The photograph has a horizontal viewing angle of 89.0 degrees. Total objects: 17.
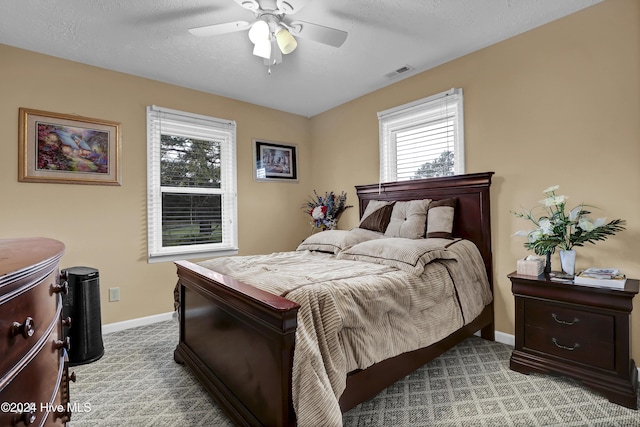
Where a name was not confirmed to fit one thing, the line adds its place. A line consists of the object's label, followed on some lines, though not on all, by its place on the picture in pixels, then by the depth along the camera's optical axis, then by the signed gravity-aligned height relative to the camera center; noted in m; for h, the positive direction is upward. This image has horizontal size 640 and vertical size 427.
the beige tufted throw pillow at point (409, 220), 3.02 -0.08
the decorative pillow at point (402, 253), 2.20 -0.30
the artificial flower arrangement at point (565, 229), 2.12 -0.13
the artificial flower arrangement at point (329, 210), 4.25 +0.03
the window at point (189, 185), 3.47 +0.32
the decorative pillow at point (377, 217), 3.36 -0.06
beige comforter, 1.36 -0.50
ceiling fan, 2.13 +1.25
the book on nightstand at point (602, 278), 1.93 -0.42
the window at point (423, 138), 3.14 +0.77
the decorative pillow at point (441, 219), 2.92 -0.07
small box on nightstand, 2.30 -0.40
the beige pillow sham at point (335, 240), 3.01 -0.27
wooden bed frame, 1.37 -0.74
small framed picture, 4.26 +0.70
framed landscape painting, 2.79 +0.61
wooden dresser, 0.77 -0.35
